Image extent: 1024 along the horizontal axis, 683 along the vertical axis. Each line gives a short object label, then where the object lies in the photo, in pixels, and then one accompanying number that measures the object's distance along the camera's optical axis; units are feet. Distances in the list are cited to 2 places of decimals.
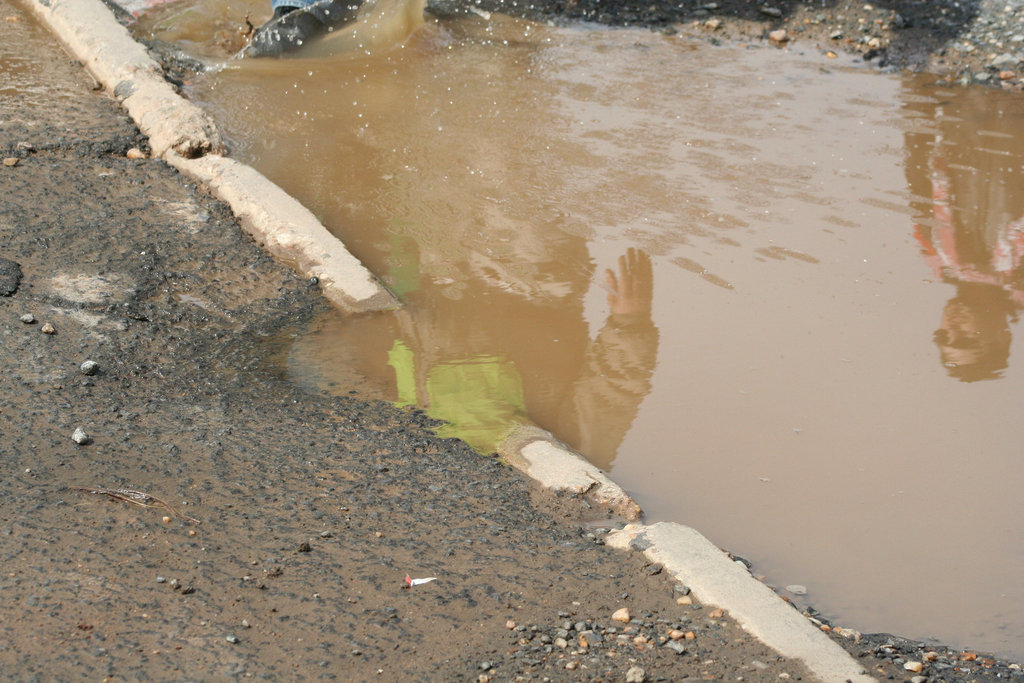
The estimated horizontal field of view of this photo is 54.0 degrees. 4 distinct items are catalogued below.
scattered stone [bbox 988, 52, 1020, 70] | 22.77
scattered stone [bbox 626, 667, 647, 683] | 7.54
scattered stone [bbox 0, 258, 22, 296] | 12.34
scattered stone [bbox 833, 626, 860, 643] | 8.68
